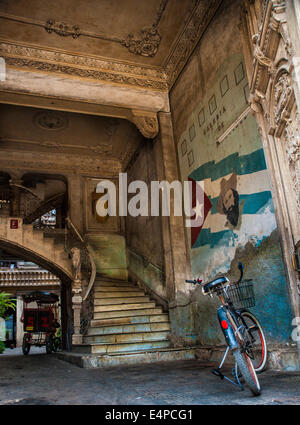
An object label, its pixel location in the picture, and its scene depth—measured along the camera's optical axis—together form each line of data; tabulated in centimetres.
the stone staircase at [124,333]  641
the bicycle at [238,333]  307
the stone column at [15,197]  1245
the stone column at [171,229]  799
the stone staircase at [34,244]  1034
